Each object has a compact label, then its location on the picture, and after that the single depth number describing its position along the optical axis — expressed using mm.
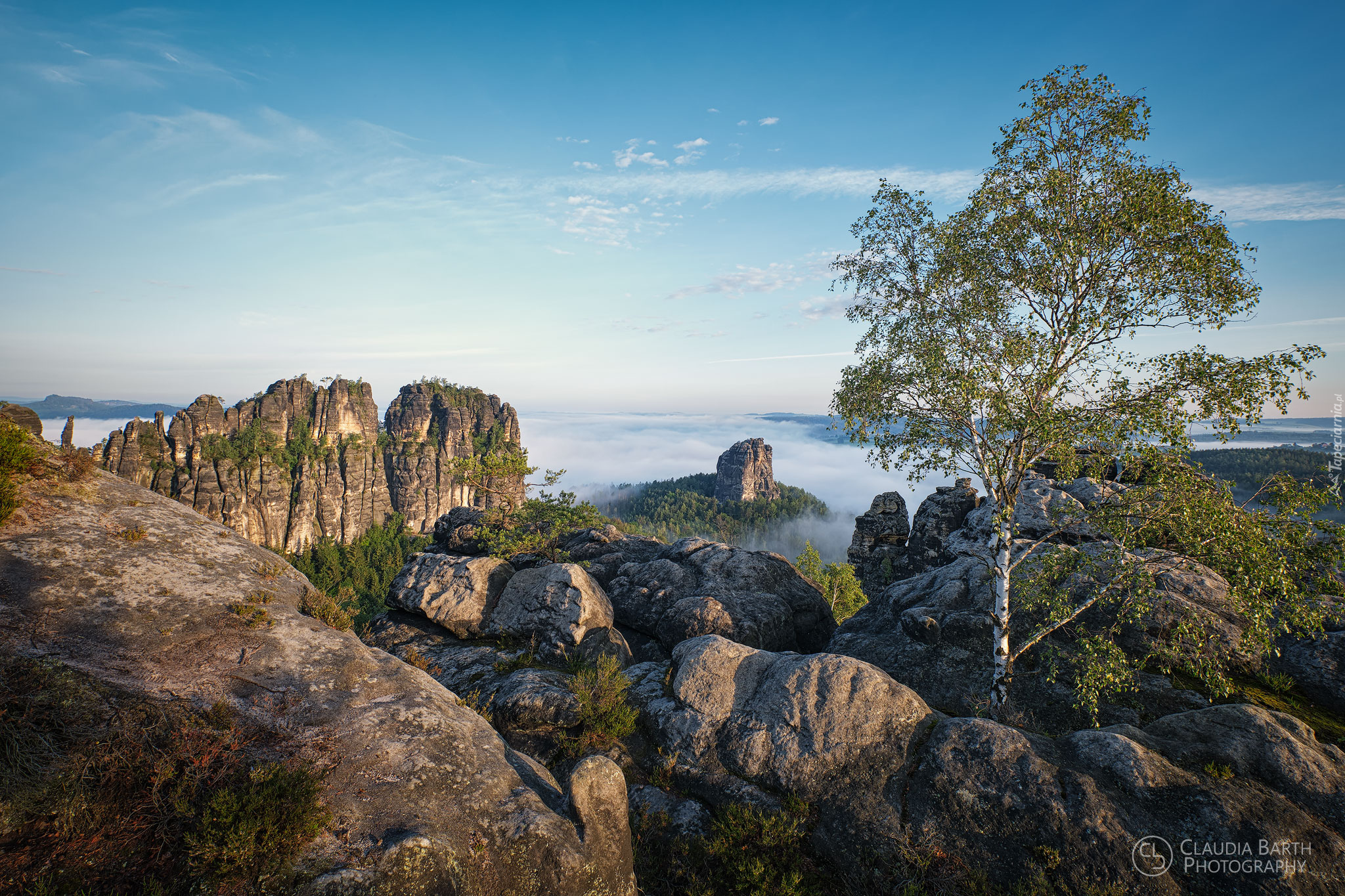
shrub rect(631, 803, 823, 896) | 10336
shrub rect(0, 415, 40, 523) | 9812
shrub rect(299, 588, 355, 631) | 11875
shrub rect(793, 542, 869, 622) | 49594
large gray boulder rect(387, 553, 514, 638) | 19094
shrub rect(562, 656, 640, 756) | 13250
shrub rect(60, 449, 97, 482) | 11281
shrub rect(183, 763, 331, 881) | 6562
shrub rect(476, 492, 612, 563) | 21609
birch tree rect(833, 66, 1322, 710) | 13930
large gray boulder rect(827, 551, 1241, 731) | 14359
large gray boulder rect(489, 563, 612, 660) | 18281
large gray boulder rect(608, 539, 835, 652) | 19703
